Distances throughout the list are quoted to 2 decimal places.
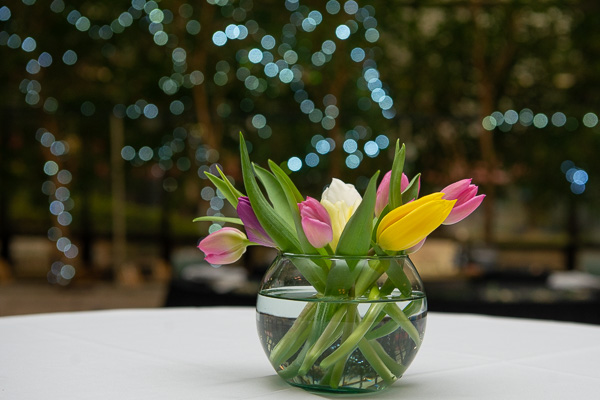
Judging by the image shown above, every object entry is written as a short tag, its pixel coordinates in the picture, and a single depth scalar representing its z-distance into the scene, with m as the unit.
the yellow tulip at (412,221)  0.75
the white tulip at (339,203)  0.80
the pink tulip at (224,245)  0.86
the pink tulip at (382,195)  0.83
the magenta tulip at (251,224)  0.81
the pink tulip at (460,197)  0.81
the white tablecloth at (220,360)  0.81
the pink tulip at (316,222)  0.74
